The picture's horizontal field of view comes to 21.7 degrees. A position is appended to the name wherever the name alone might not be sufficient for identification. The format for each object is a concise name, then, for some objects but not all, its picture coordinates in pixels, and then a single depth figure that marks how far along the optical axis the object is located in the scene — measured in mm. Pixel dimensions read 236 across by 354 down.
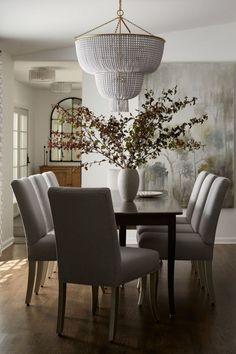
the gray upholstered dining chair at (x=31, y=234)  4574
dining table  4309
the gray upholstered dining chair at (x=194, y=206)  5070
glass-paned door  11203
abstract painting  7660
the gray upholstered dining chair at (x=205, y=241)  4582
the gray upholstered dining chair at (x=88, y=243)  3764
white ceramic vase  5020
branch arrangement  4789
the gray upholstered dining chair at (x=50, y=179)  5673
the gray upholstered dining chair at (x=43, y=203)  5094
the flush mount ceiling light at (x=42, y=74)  8805
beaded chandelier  4496
